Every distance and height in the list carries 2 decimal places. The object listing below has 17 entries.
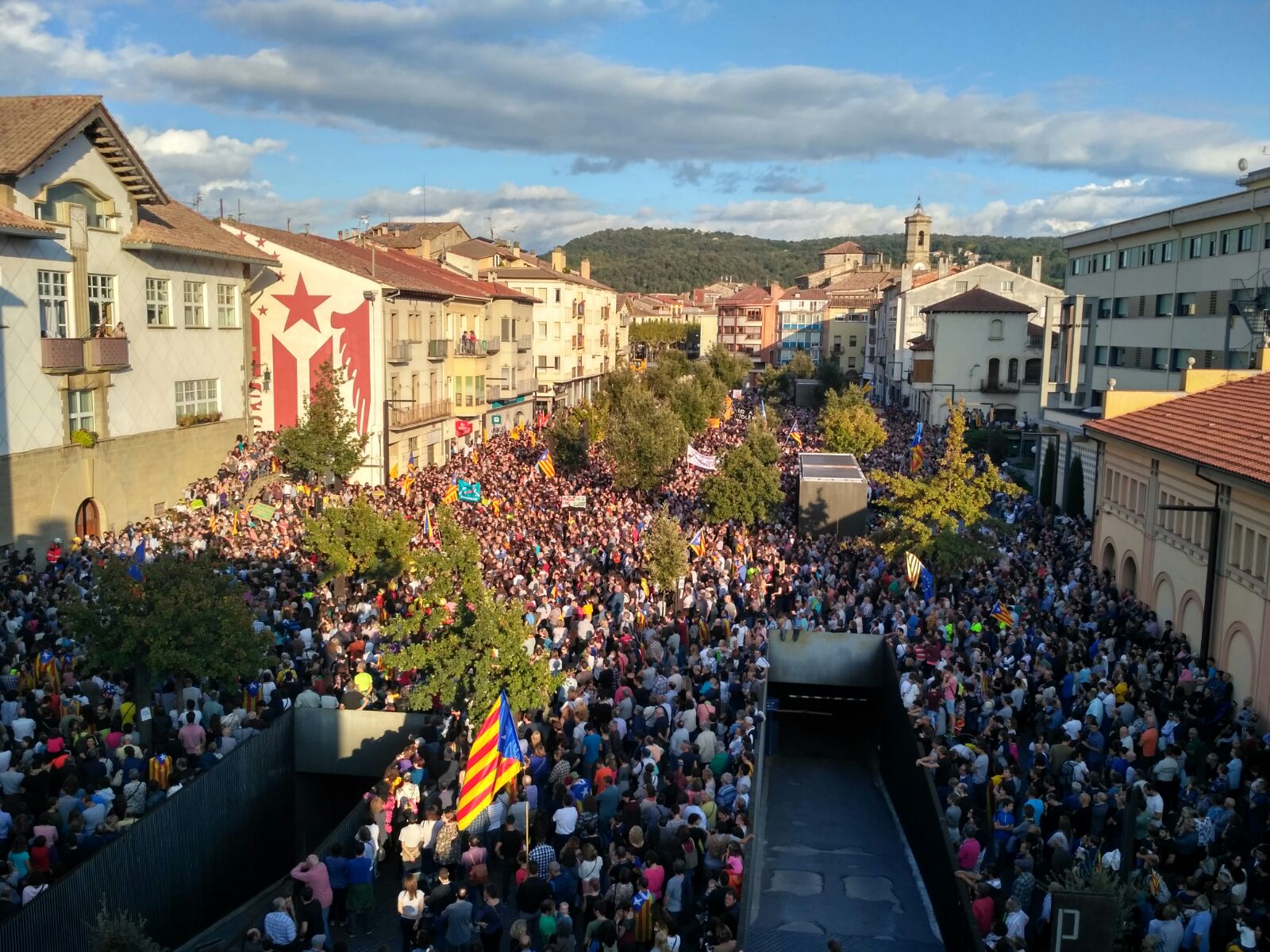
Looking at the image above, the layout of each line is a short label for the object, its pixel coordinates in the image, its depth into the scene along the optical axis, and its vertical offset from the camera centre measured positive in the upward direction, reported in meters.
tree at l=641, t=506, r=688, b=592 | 22.97 -4.49
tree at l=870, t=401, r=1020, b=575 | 24.67 -4.01
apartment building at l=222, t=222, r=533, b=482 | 39.44 -0.25
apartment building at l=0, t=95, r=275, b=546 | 25.56 -0.07
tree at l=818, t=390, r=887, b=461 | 47.00 -3.86
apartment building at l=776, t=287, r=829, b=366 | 124.25 +2.01
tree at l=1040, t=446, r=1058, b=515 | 37.53 -4.48
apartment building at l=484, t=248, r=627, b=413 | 68.50 +0.72
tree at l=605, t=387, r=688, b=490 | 36.16 -3.64
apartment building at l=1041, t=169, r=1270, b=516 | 34.31 +1.56
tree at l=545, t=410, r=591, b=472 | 40.94 -4.00
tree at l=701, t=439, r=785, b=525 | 31.12 -4.20
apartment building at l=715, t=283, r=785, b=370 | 131.62 +2.01
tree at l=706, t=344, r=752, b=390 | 88.50 -2.24
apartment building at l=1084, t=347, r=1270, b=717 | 17.70 -3.01
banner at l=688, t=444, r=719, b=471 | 32.62 -3.61
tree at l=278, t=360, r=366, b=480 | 33.50 -3.36
